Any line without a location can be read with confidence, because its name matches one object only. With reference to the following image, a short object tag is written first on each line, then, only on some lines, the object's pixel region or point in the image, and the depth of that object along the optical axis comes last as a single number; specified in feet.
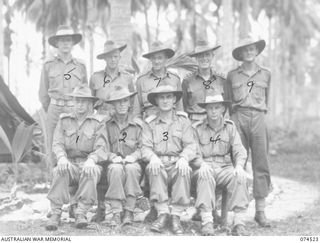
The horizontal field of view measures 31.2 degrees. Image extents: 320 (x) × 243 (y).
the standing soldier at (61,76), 22.57
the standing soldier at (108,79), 21.45
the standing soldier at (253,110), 20.97
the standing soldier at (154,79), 21.07
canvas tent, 27.63
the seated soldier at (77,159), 18.69
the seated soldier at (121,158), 18.80
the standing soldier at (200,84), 20.94
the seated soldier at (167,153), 18.52
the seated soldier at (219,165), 18.39
